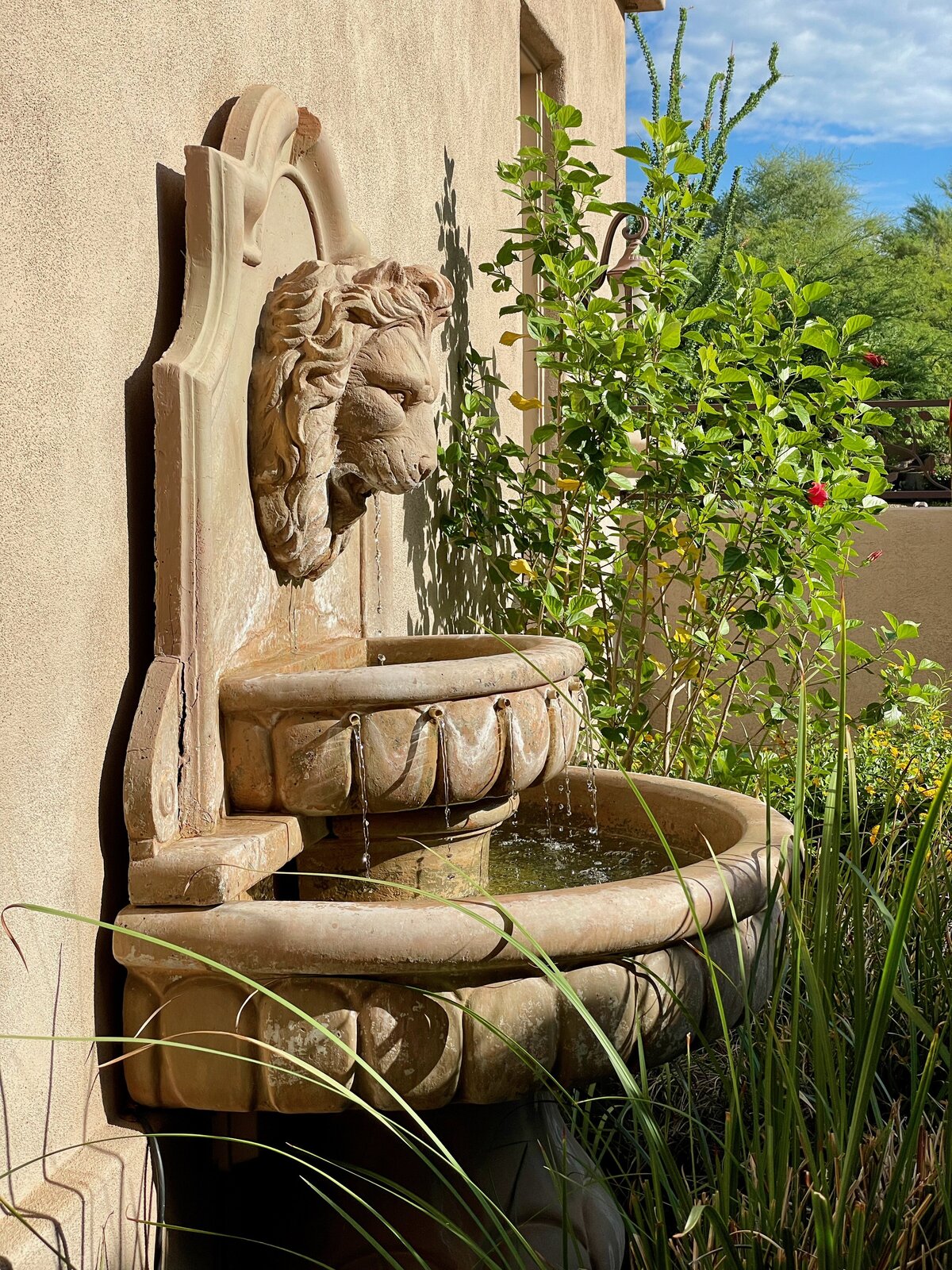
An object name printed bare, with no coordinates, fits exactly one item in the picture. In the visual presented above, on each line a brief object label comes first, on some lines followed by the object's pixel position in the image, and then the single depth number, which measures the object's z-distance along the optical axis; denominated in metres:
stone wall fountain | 1.57
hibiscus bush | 3.41
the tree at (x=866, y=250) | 21.52
